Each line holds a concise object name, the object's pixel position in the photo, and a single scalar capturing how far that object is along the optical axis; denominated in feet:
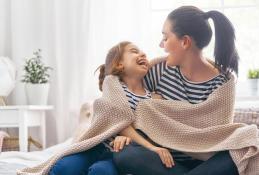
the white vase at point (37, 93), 9.82
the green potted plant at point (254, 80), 9.43
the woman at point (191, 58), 5.37
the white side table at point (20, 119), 9.16
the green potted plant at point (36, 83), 9.83
